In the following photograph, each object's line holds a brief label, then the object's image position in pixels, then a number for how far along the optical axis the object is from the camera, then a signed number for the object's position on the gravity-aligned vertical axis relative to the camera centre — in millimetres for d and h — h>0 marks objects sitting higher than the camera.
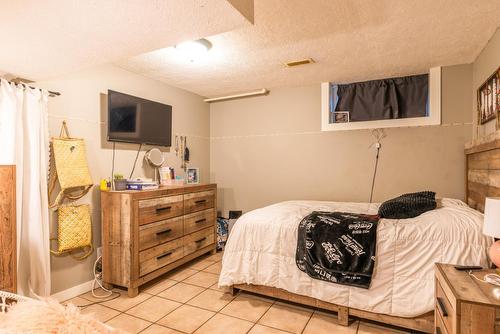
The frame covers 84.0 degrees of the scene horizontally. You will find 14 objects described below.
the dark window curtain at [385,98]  3275 +784
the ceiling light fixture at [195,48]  2451 +1045
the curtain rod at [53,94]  2320 +579
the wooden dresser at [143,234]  2539 -707
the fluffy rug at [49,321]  791 -467
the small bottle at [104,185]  2694 -226
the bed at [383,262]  1864 -762
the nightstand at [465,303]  1207 -640
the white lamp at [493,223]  1420 -322
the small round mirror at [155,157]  3316 +61
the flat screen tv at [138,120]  2841 +473
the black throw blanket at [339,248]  1985 -642
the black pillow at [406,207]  2182 -362
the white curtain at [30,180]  2020 -141
